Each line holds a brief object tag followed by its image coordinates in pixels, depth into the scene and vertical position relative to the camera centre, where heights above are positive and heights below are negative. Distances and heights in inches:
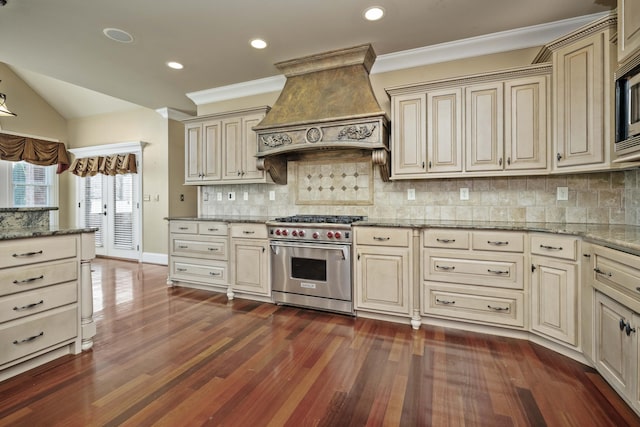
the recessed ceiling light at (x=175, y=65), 139.3 +66.3
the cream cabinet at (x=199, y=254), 146.7 -20.4
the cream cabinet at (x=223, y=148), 153.6 +32.7
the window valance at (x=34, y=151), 227.3 +48.2
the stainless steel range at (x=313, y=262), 119.3 -20.3
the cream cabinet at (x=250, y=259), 135.7 -21.0
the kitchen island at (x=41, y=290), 76.0 -20.4
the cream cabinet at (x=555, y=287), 85.3 -22.1
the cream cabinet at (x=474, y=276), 98.3 -21.7
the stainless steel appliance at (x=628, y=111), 71.1 +23.4
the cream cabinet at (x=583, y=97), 88.5 +33.7
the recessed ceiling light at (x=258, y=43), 120.3 +65.6
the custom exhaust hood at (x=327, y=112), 120.2 +40.6
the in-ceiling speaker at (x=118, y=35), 111.8 +65.2
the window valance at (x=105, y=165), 230.1 +36.8
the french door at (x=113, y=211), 238.7 +1.2
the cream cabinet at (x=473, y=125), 105.5 +30.6
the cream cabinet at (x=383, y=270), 110.3 -21.6
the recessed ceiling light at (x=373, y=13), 100.0 +64.7
